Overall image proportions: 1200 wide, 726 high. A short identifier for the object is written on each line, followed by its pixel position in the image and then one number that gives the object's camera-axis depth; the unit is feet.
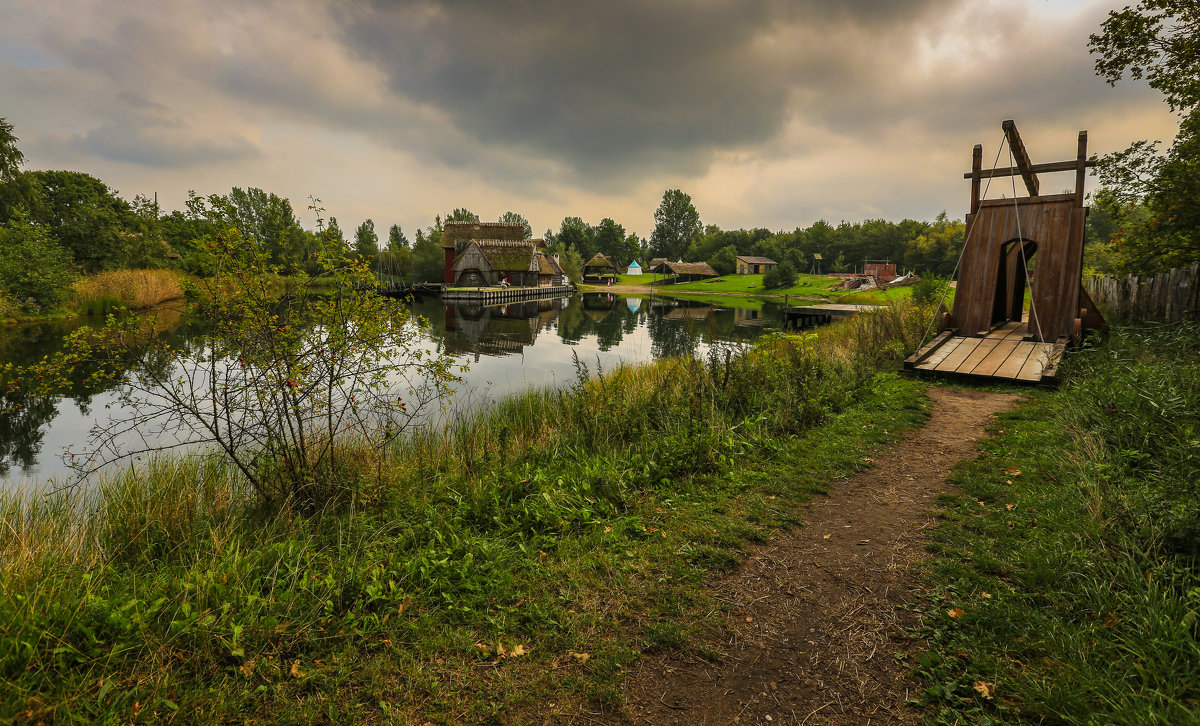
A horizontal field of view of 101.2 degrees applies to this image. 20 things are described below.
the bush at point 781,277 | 197.16
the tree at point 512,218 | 392.68
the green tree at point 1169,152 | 32.78
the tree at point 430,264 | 222.89
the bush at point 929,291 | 74.13
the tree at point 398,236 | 289.96
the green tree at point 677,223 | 367.04
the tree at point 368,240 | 216.95
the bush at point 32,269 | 62.85
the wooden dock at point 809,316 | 97.55
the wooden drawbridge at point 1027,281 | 32.99
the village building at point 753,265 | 270.05
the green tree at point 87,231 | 96.99
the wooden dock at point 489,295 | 152.56
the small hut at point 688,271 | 265.75
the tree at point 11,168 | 71.10
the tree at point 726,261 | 271.08
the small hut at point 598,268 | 291.17
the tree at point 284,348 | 14.80
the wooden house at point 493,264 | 184.55
